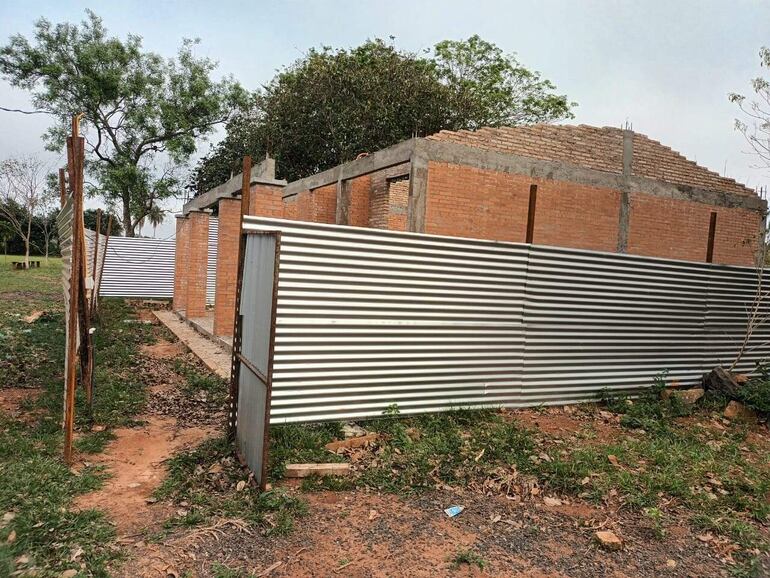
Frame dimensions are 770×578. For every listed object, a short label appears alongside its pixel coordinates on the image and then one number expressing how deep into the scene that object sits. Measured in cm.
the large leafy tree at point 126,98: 2211
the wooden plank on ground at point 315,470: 404
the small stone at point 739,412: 611
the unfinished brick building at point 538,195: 851
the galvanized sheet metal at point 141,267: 1814
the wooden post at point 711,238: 714
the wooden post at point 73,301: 414
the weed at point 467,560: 303
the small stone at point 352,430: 480
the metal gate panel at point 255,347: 382
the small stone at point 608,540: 324
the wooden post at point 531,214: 594
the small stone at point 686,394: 638
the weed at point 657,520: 342
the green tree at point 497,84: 2430
